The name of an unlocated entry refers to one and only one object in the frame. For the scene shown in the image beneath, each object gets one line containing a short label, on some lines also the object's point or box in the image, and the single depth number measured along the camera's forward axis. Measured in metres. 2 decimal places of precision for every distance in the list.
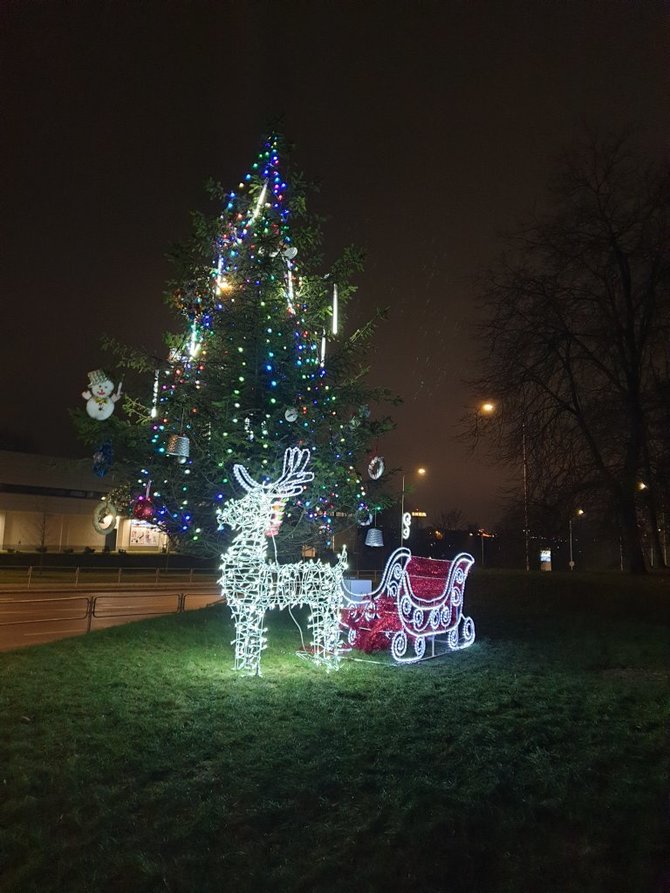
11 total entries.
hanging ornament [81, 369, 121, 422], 9.63
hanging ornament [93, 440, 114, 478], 10.21
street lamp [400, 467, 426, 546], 12.95
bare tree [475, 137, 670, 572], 16.77
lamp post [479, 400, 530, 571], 17.98
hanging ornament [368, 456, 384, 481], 12.09
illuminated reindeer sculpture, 8.34
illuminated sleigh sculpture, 9.70
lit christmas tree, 10.50
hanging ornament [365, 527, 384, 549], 12.57
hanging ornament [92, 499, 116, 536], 10.61
